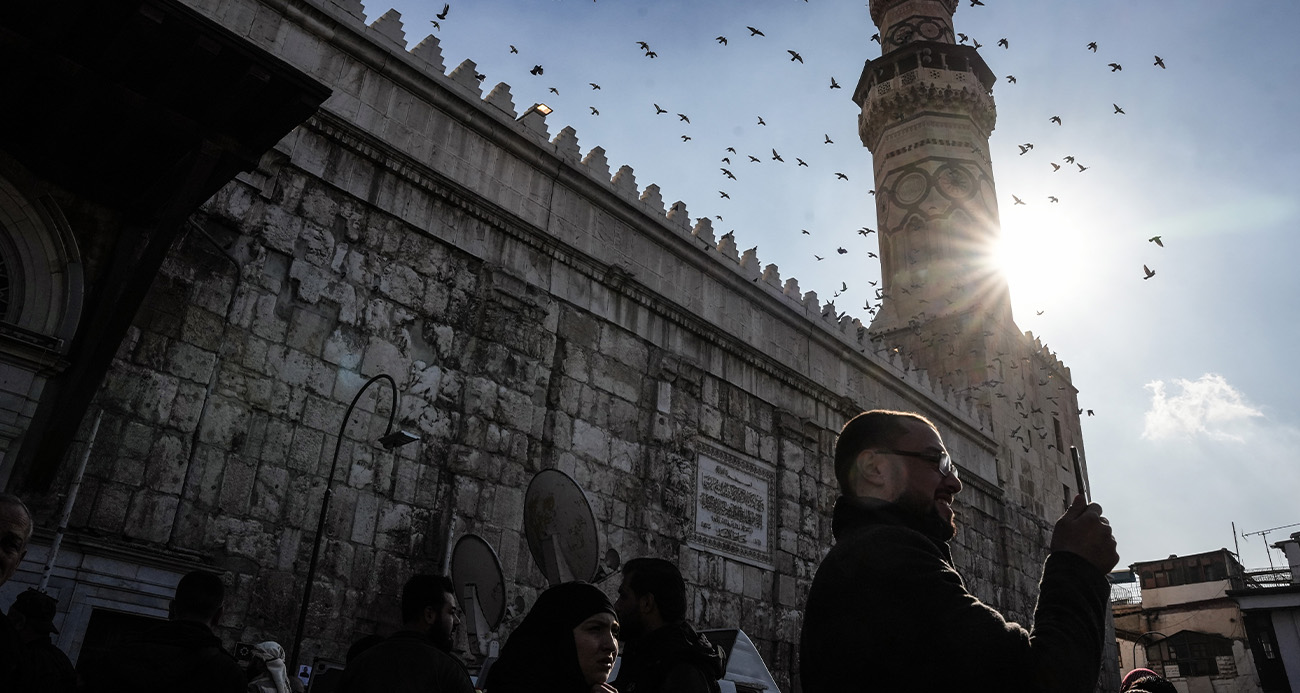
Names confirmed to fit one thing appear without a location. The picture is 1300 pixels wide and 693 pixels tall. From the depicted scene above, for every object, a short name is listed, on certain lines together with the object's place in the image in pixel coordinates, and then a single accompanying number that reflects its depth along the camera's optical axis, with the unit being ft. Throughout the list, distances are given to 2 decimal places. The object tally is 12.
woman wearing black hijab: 8.83
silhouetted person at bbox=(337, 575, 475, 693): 9.89
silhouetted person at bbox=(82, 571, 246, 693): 10.37
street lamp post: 21.04
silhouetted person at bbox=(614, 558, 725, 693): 10.28
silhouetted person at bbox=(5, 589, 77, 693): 8.72
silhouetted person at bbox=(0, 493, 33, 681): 8.28
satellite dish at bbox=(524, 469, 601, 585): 21.40
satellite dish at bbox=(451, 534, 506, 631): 22.67
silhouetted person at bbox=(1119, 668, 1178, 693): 13.66
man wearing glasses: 5.23
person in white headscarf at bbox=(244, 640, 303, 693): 16.93
